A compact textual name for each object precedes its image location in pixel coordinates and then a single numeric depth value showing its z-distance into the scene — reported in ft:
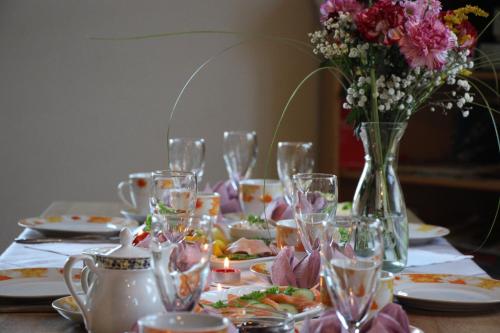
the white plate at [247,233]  7.26
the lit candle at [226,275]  6.16
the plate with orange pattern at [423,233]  7.63
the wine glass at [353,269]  4.86
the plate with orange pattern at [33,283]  5.77
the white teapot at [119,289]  5.11
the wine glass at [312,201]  6.11
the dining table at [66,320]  5.45
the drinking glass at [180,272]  4.74
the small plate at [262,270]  6.18
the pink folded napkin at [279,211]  7.79
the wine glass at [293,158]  8.18
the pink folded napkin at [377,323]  4.90
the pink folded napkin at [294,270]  5.88
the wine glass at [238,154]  8.80
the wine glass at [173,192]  6.57
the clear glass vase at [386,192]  6.45
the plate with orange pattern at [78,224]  7.81
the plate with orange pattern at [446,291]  5.74
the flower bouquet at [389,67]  6.19
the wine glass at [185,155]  8.51
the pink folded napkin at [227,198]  8.67
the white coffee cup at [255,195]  8.27
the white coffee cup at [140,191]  8.39
